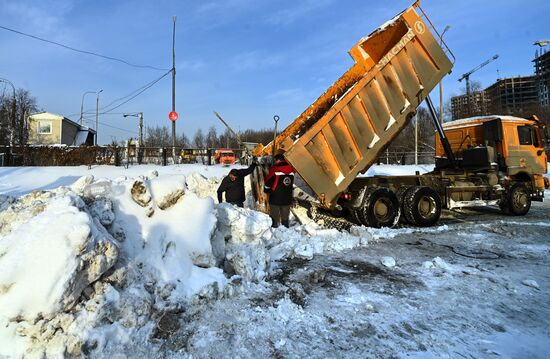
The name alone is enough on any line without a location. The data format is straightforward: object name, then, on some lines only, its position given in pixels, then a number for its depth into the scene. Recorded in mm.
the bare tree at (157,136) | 71469
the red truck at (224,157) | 24453
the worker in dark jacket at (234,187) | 7285
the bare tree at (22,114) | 37169
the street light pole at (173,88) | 21281
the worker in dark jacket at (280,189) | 7102
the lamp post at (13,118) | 36656
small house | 43938
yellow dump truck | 7074
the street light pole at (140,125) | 29591
